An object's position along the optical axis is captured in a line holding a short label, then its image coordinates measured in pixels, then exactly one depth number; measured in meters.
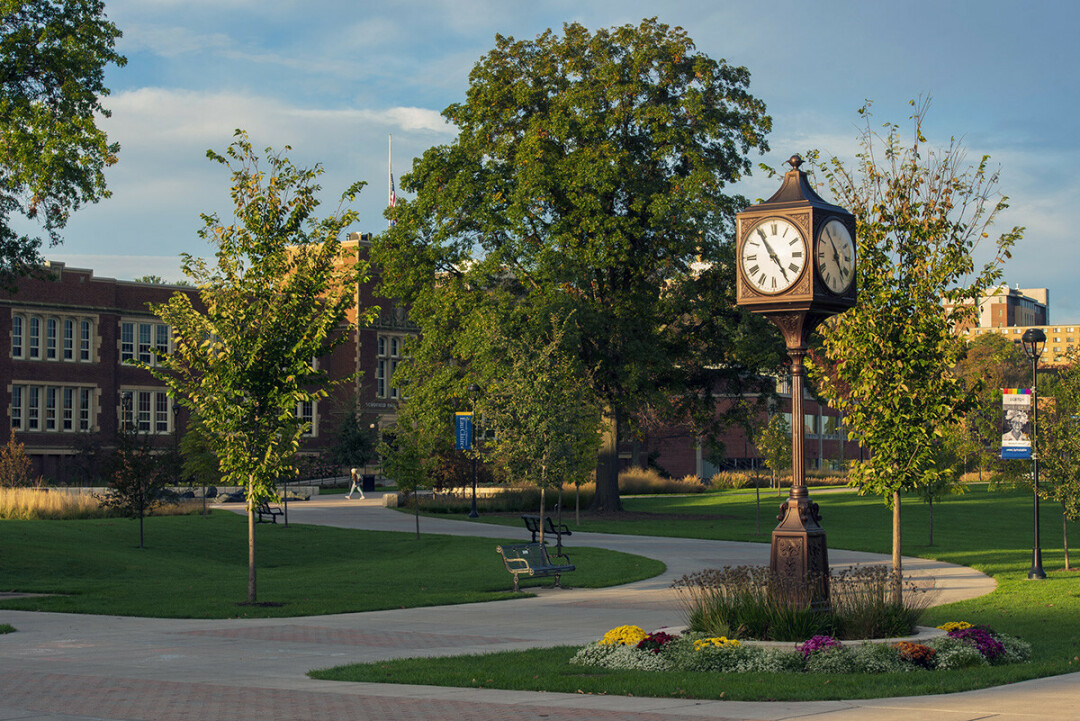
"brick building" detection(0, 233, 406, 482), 67.25
